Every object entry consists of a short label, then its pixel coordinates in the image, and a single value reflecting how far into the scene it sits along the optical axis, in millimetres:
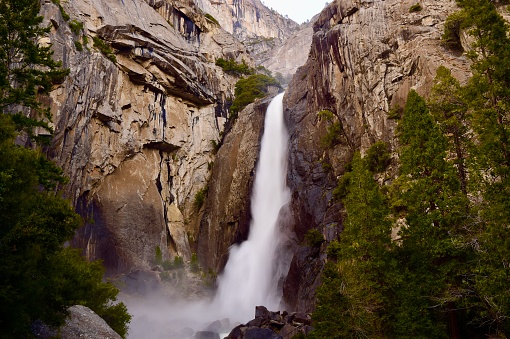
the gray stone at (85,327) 14727
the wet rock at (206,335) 27203
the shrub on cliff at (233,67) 56469
